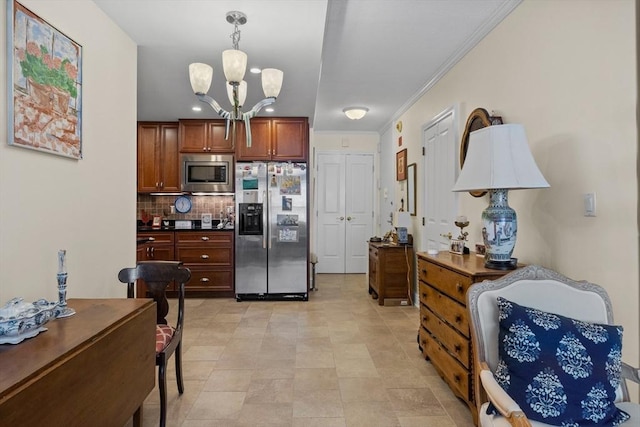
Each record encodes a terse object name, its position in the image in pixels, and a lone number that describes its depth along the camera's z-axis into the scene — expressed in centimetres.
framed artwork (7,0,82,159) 147
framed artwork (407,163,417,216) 438
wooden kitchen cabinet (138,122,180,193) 482
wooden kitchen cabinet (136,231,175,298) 447
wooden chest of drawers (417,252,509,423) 194
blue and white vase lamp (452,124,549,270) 177
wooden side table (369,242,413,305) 425
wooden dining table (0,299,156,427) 96
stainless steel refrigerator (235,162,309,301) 443
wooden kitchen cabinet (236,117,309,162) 452
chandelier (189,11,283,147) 216
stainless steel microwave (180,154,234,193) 471
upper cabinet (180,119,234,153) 472
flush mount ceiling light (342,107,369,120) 477
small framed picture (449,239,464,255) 260
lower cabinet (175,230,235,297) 452
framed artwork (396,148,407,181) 474
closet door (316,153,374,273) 636
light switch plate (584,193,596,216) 170
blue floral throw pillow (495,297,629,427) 120
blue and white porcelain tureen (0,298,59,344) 118
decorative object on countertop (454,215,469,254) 261
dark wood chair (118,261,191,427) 216
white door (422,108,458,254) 329
